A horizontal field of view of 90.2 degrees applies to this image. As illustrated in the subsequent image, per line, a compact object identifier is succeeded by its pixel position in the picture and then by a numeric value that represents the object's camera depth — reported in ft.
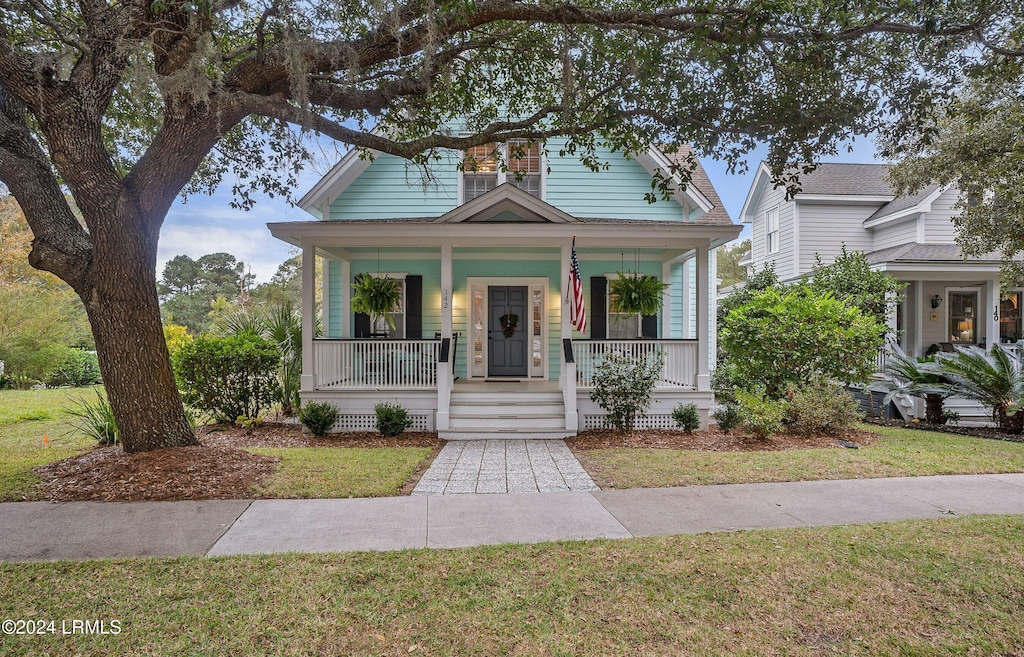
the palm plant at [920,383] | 30.63
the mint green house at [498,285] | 27.91
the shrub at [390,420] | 27.43
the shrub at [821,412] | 26.78
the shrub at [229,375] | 28.92
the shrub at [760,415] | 24.93
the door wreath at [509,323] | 35.96
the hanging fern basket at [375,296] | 31.22
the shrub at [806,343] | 28.73
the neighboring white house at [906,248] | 42.52
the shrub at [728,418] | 28.04
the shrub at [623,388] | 27.43
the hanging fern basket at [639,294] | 31.01
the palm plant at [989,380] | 28.50
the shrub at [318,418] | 27.37
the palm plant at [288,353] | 31.91
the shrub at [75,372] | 54.48
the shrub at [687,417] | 28.14
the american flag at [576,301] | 26.86
